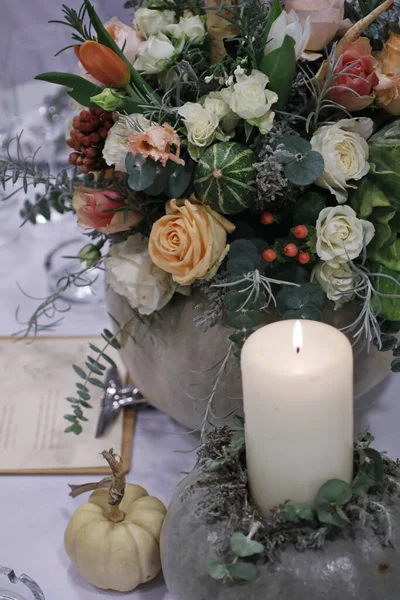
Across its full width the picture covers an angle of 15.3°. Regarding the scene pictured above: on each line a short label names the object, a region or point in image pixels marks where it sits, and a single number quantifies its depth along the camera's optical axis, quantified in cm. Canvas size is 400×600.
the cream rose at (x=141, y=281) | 117
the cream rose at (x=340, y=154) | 111
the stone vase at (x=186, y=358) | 117
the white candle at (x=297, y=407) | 99
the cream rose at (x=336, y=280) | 112
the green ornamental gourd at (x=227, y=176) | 111
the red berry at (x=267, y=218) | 114
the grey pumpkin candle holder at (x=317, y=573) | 100
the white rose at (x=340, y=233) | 111
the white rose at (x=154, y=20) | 119
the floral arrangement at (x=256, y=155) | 111
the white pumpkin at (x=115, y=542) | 112
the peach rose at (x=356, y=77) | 111
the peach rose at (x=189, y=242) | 112
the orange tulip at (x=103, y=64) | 110
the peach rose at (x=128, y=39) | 120
